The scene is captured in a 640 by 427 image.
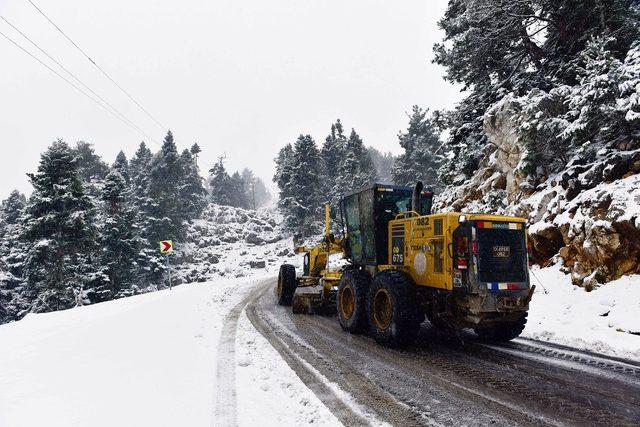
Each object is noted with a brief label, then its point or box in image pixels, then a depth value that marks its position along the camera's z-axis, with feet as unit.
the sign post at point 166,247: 59.88
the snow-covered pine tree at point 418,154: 156.97
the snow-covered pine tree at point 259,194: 594.65
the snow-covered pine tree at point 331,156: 197.67
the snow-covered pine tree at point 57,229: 77.30
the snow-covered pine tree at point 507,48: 38.58
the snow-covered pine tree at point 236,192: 283.26
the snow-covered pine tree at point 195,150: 256.11
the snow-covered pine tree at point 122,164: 202.08
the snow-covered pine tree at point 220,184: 257.55
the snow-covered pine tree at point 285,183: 176.50
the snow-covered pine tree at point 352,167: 164.32
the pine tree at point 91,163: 215.72
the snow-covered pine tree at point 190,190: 192.34
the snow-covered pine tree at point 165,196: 147.13
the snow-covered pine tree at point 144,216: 119.34
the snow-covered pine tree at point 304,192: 168.96
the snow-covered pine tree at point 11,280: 97.37
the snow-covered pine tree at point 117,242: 97.30
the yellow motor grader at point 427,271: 20.77
